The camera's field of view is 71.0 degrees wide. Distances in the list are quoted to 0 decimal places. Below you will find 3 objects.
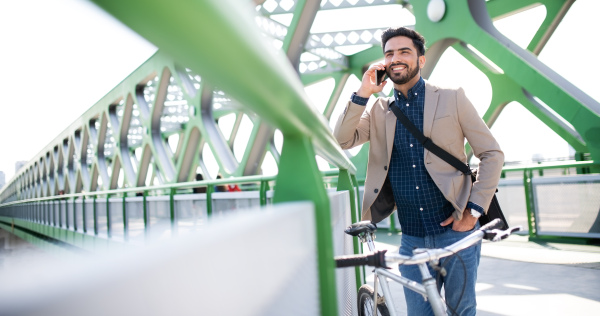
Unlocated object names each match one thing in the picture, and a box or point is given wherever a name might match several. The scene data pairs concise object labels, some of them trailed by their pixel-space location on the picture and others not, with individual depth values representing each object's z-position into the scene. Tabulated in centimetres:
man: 201
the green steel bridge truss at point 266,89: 40
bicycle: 132
